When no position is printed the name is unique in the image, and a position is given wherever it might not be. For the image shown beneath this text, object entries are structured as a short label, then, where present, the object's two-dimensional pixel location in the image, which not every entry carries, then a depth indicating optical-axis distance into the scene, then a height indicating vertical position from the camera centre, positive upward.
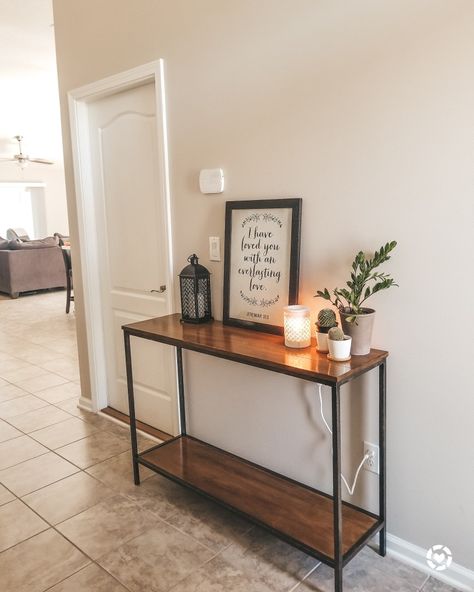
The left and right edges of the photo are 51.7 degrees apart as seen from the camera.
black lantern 2.31 -0.35
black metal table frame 1.55 -0.97
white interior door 2.69 -0.09
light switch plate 2.33 -0.14
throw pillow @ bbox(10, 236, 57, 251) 7.97 -0.35
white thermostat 2.25 +0.17
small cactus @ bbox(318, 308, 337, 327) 1.76 -0.37
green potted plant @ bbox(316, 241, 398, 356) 1.66 -0.28
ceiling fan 8.60 +1.15
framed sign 1.98 -0.19
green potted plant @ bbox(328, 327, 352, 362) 1.65 -0.43
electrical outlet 1.86 -0.92
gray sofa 7.83 -0.70
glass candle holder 1.83 -0.41
